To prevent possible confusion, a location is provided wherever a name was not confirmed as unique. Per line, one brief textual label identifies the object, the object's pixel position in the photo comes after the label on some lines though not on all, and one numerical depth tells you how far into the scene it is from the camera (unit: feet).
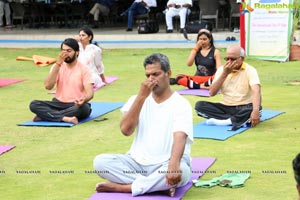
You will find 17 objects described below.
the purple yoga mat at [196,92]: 46.46
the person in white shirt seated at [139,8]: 82.91
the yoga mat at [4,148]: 31.83
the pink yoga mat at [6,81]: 53.78
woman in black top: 46.46
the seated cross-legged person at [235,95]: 33.78
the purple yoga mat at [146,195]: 23.81
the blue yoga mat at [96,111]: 37.91
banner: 62.90
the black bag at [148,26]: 81.13
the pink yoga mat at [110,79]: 54.14
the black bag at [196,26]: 76.63
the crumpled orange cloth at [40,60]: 67.09
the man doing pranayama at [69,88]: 37.73
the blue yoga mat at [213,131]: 33.58
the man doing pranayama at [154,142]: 23.33
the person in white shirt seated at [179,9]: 76.81
